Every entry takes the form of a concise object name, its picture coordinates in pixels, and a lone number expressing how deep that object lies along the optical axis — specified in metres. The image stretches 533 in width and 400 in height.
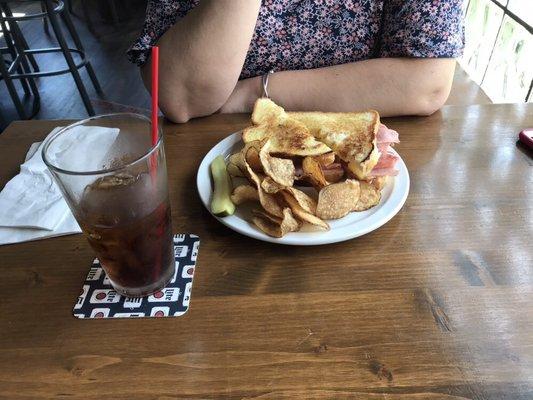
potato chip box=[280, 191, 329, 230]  0.66
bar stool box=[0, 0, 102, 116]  2.47
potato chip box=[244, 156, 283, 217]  0.68
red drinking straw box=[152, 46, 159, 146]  0.53
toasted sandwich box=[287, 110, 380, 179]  0.72
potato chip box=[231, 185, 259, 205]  0.71
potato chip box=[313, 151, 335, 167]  0.73
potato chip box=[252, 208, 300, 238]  0.66
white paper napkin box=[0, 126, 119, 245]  0.72
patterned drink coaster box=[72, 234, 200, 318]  0.60
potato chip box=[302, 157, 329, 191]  0.71
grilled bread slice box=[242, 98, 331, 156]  0.74
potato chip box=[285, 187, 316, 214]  0.67
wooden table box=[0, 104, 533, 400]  0.51
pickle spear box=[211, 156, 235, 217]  0.70
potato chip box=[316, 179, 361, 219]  0.68
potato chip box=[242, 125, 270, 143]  0.80
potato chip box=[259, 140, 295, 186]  0.69
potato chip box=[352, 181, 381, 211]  0.71
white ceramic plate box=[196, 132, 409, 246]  0.66
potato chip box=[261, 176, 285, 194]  0.68
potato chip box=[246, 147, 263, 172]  0.72
